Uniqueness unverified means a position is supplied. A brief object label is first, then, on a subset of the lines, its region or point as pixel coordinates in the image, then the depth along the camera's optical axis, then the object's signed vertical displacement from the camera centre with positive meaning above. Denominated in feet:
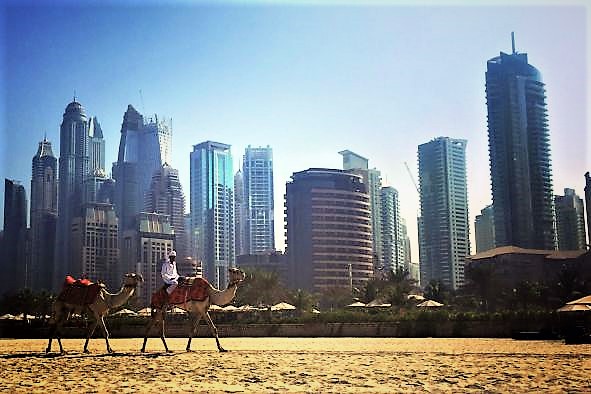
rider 65.51 +0.80
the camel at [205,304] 65.62 -2.06
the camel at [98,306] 65.05 -1.96
